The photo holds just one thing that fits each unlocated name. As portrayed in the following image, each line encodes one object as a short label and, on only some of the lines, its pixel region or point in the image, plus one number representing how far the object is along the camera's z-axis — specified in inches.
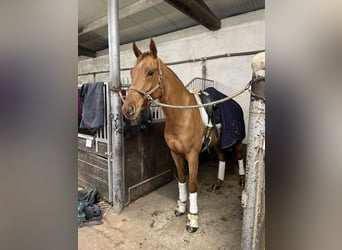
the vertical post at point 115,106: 67.2
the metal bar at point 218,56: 123.9
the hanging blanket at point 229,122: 83.8
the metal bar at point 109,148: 74.1
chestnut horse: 57.3
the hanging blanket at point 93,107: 76.0
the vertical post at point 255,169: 35.8
